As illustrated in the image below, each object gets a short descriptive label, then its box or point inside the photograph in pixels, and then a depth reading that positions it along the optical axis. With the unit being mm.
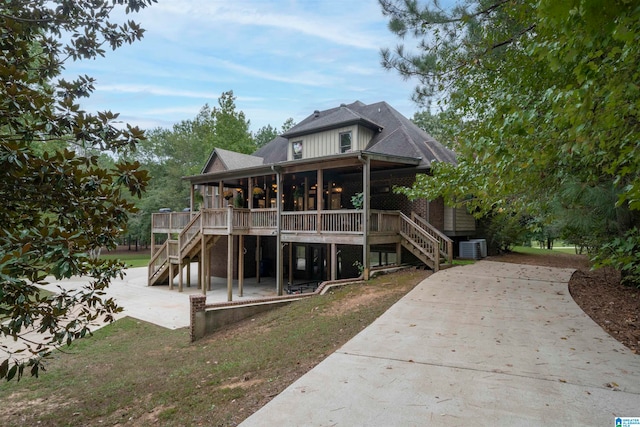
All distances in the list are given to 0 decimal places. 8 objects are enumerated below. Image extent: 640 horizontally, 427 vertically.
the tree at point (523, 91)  3090
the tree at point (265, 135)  50312
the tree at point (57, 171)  2879
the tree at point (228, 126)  32094
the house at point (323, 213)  11930
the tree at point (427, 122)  38700
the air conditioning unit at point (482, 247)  15633
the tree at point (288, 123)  47697
